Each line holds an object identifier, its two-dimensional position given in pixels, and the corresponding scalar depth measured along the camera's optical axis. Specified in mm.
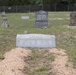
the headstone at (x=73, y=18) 11511
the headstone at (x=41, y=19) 11370
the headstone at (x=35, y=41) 5862
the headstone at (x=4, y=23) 11636
